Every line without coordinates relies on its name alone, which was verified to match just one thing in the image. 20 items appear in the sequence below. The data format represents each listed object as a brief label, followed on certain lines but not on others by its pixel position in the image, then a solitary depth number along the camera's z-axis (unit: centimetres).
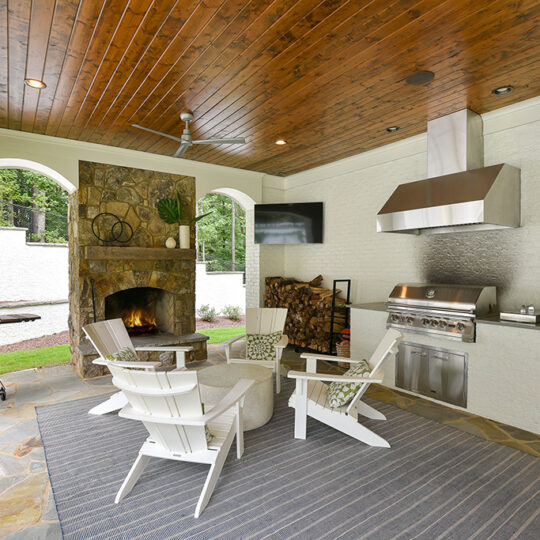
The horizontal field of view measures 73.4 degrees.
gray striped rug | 186
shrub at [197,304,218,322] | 884
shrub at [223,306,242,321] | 932
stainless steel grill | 334
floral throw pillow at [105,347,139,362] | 308
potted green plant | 508
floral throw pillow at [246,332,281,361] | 407
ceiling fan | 350
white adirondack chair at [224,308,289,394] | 452
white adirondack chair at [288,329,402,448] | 270
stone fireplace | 456
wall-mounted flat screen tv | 577
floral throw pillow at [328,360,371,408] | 273
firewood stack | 517
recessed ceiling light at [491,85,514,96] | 315
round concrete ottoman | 289
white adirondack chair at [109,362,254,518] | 194
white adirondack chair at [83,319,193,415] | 305
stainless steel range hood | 329
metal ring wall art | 468
